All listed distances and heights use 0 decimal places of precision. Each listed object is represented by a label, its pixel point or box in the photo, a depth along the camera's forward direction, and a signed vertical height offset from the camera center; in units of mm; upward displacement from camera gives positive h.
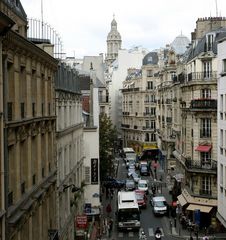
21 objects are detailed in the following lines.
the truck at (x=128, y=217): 43812 -9217
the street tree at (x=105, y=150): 60962 -5256
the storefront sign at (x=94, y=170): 49094 -6050
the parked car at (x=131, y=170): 78988 -10024
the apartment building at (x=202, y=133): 47875 -2721
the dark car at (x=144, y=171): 81388 -10138
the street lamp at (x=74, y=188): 35688 -5721
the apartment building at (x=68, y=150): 31256 -3078
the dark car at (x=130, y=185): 63875 -9671
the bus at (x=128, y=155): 95731 -9371
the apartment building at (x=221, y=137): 38625 -2483
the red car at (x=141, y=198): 54844 -9773
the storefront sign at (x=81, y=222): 34562 -7516
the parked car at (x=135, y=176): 71512 -9941
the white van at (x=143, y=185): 62775 -9683
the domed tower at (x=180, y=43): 84244 +9671
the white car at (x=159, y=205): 50941 -9815
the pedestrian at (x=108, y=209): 50909 -9900
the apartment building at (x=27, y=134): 17875 -1118
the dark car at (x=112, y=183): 64975 -9658
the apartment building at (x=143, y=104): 105562 +50
